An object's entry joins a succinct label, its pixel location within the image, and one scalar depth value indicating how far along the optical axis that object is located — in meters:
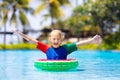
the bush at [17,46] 33.80
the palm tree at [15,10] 35.12
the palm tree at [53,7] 35.09
